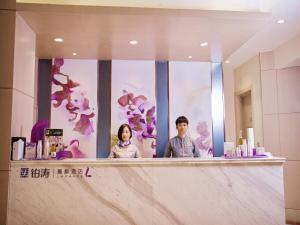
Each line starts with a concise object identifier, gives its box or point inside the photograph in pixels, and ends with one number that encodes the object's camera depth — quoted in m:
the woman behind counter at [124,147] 3.57
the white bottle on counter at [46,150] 2.80
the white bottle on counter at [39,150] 2.80
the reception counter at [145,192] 2.65
